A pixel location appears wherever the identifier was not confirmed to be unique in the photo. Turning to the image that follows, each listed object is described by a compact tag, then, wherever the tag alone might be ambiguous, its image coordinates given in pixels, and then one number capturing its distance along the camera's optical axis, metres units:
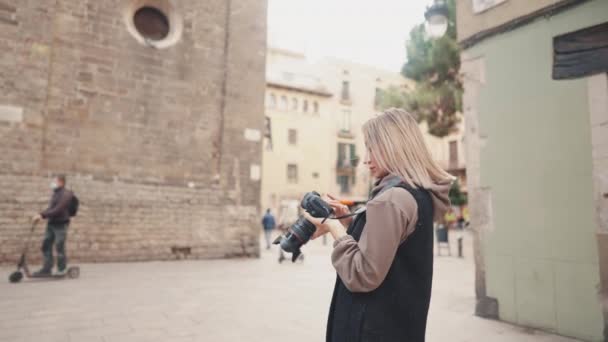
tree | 15.67
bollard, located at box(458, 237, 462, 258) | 11.55
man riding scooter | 6.59
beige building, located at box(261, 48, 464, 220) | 28.67
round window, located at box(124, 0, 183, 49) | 9.85
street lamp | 5.93
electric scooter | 6.16
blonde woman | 1.44
